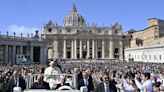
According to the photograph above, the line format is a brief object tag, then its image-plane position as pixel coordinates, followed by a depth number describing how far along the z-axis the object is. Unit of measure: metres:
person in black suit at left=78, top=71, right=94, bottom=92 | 6.21
